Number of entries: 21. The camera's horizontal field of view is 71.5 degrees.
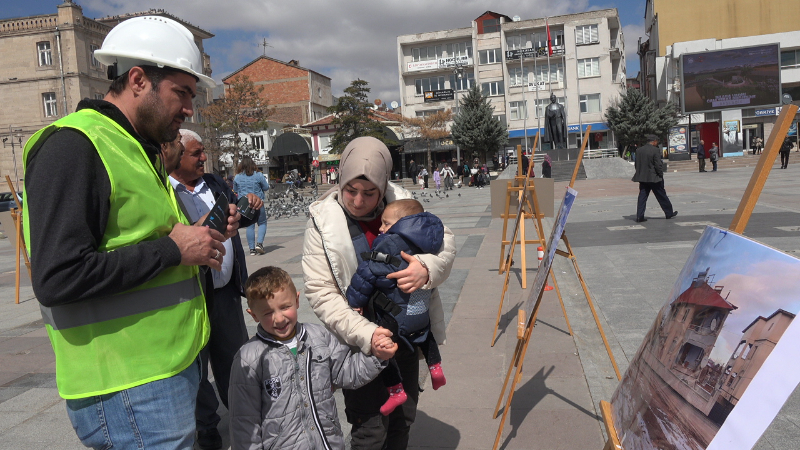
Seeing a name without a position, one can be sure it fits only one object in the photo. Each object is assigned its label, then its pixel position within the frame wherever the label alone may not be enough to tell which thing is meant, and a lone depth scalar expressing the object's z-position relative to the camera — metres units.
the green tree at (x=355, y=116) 44.09
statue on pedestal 32.97
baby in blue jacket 2.29
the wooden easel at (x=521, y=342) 2.88
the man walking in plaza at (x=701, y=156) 32.56
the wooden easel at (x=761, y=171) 1.51
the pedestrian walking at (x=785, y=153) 27.28
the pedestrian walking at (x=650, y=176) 11.62
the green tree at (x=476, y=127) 48.00
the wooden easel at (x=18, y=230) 8.02
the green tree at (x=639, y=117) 48.34
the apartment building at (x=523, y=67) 53.66
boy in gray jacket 2.30
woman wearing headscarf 2.30
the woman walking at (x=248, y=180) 9.59
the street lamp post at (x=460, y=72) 44.90
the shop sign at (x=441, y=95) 57.31
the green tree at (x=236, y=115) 36.22
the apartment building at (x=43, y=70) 40.81
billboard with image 44.03
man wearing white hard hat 1.47
